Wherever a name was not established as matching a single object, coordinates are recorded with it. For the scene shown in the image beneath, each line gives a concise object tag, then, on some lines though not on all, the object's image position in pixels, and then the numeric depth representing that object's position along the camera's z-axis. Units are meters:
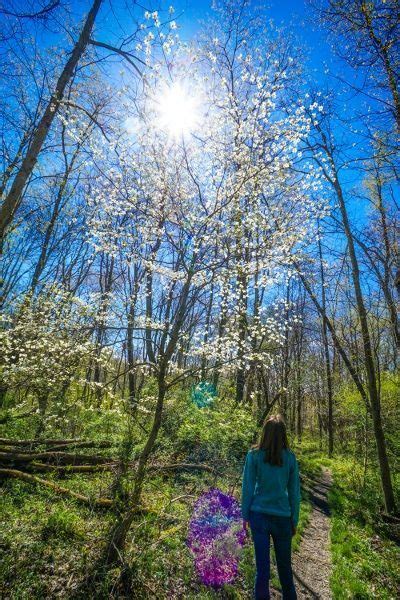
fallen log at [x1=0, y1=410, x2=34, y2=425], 9.09
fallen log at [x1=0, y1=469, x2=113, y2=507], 5.18
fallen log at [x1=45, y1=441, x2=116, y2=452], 7.29
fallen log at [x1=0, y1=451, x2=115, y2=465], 6.24
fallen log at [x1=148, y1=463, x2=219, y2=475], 7.16
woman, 3.00
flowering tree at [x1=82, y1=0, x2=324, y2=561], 4.59
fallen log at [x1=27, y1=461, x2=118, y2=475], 6.35
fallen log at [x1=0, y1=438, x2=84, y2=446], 6.87
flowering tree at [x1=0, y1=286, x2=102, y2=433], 7.71
